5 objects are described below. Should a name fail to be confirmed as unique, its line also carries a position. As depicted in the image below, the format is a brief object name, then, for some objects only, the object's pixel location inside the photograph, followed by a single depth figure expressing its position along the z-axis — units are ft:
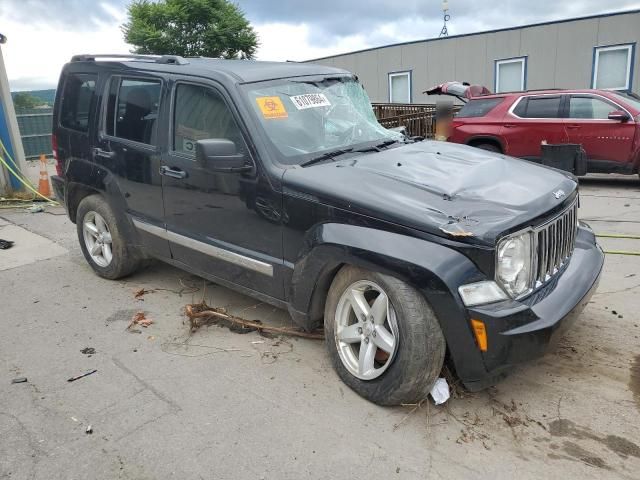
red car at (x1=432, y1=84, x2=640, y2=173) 28.76
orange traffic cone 31.09
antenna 71.94
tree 72.54
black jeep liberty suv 8.75
